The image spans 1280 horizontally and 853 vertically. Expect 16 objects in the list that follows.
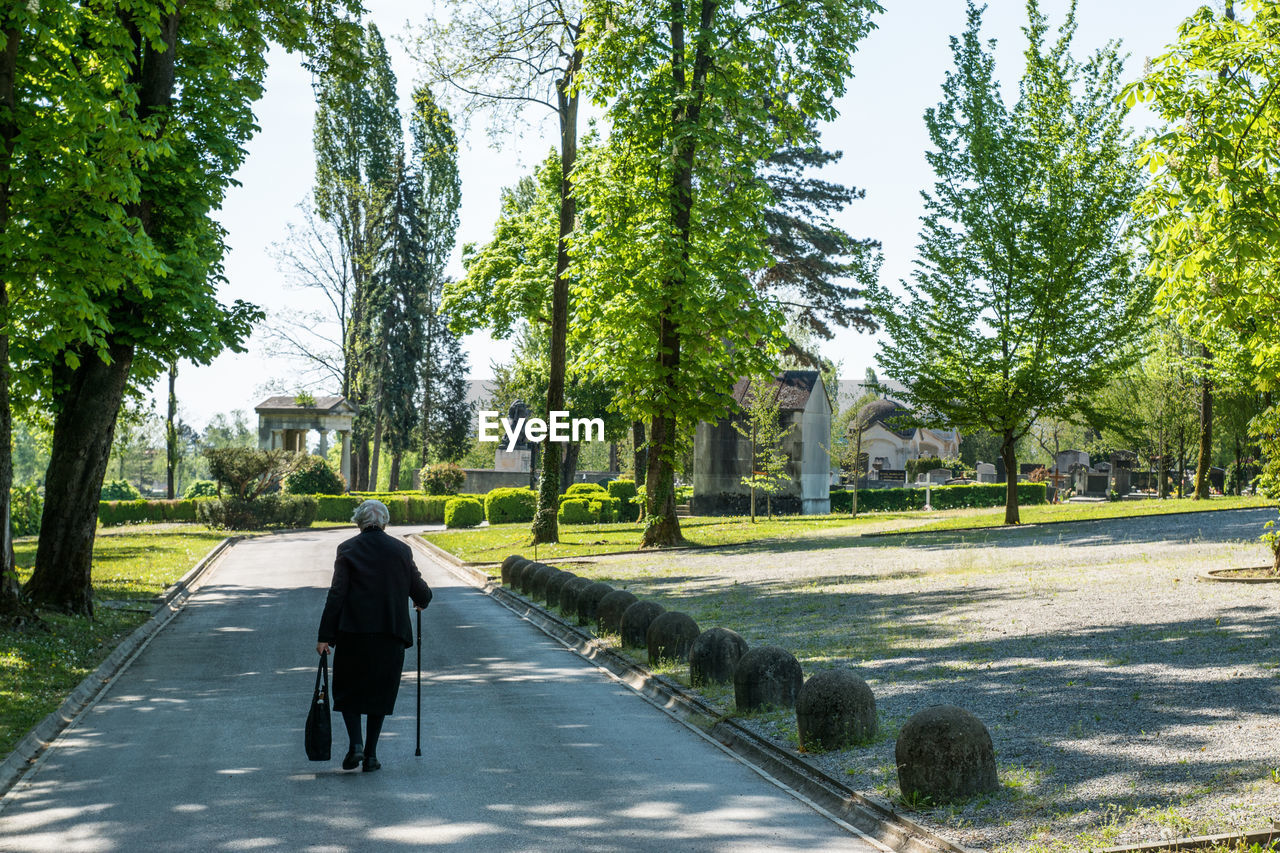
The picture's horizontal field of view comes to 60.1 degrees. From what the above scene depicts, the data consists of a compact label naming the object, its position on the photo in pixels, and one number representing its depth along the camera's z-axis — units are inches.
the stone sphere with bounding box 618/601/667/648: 512.7
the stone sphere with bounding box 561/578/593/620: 630.5
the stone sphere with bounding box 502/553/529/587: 819.6
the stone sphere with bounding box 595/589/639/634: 546.9
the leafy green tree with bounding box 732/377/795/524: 1649.9
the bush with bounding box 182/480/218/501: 2267.5
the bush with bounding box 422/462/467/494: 2143.2
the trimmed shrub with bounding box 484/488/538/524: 1781.5
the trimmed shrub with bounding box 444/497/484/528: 1768.0
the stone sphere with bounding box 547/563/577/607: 669.3
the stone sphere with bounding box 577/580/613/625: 593.0
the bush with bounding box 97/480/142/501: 2325.3
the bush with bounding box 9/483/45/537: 1616.6
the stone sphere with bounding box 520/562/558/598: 730.6
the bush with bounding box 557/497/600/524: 1731.1
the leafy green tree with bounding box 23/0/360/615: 532.1
